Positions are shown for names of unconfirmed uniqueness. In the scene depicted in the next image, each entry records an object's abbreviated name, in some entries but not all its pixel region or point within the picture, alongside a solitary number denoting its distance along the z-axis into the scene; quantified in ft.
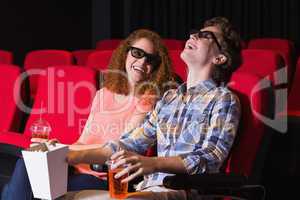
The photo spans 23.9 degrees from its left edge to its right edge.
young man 8.31
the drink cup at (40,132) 8.53
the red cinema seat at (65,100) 11.73
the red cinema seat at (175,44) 21.07
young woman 9.96
